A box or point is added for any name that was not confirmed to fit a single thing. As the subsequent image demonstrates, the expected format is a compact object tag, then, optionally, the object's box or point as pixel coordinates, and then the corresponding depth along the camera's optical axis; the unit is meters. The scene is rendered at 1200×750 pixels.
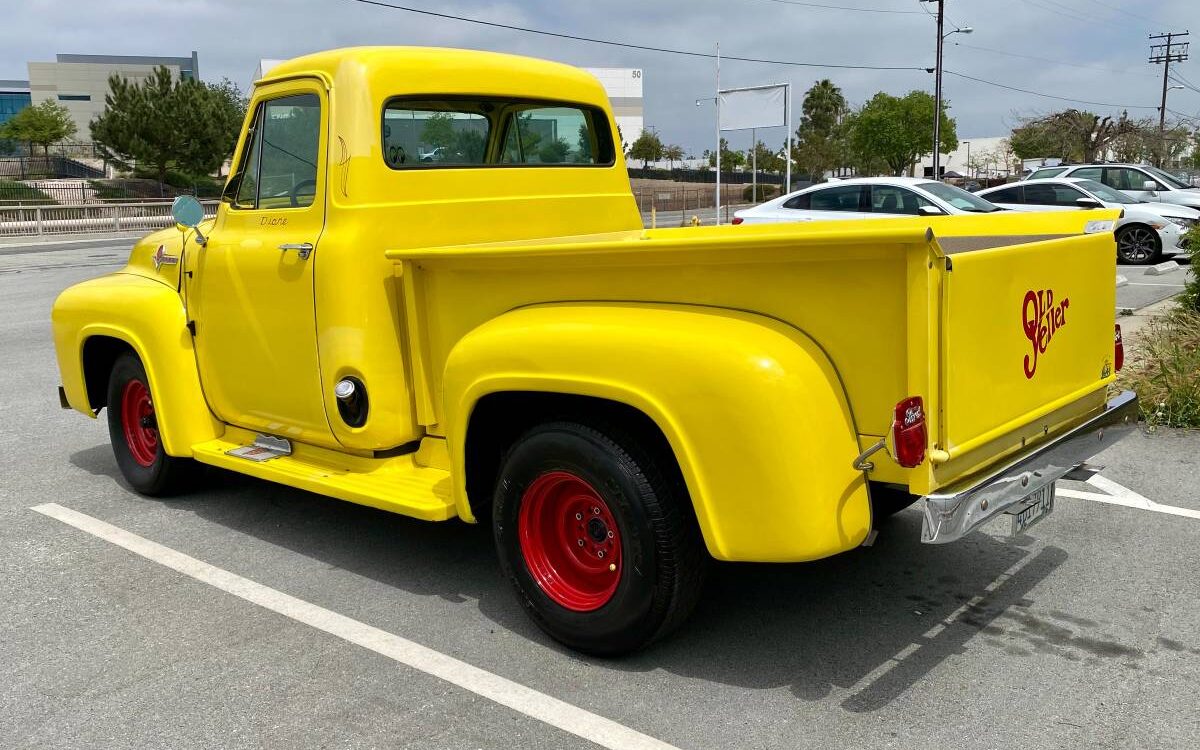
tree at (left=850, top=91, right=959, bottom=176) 71.56
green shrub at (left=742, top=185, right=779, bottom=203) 61.95
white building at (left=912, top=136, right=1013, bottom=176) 80.25
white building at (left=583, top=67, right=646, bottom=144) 79.88
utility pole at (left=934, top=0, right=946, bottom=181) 43.09
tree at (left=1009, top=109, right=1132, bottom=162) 52.94
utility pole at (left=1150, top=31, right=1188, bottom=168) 68.07
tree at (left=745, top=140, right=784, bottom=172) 90.84
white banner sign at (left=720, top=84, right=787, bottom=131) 25.56
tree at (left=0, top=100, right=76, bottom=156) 61.53
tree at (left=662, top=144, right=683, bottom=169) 96.25
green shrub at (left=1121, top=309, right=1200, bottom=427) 6.62
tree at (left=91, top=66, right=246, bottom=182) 49.62
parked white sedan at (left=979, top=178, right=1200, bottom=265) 15.54
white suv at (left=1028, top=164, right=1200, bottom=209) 18.91
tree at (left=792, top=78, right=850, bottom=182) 80.29
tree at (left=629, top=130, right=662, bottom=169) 87.31
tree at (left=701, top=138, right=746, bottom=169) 93.06
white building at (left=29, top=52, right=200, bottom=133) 105.50
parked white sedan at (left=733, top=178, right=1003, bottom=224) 14.06
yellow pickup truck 3.00
